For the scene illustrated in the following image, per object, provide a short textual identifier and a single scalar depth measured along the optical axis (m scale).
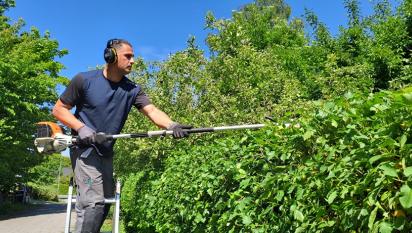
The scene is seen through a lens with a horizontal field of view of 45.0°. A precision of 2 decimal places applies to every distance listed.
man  4.48
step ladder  4.48
